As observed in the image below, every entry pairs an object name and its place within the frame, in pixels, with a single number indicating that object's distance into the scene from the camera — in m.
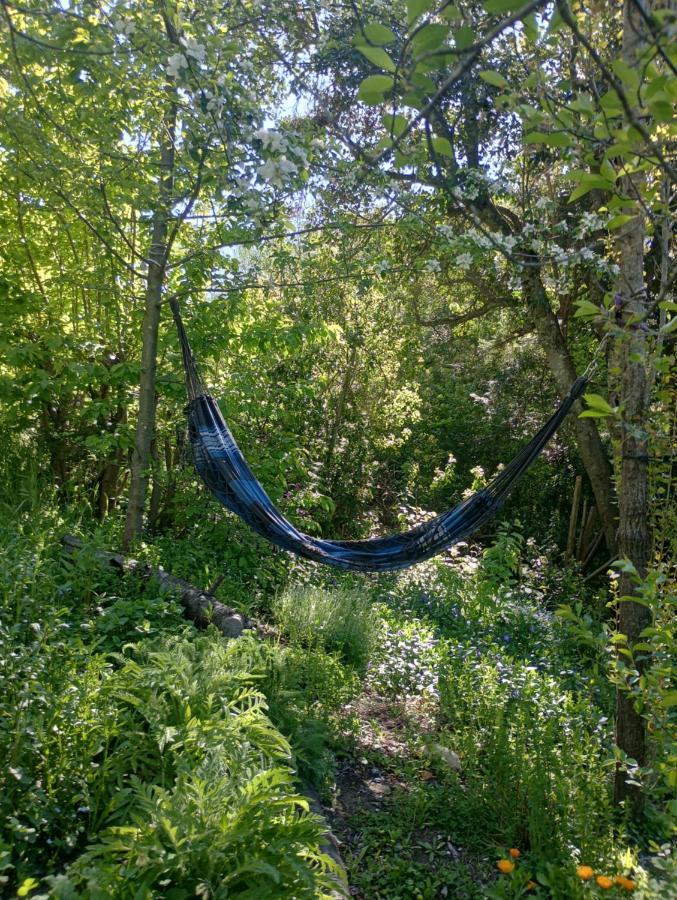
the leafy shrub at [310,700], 1.90
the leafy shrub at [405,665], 2.61
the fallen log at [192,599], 2.59
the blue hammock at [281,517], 2.93
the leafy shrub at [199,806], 1.15
